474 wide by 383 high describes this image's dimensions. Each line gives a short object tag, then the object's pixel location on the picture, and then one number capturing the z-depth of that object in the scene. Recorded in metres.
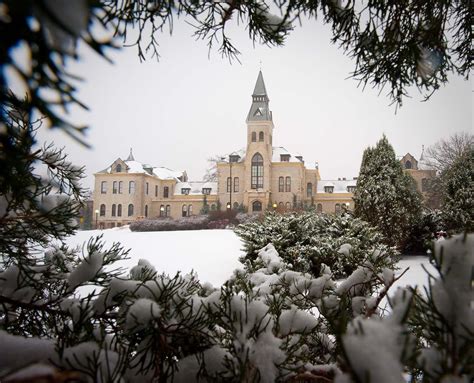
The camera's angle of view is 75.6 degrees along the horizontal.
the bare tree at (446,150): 24.92
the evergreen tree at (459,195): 10.05
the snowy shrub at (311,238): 6.78
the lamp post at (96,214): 38.68
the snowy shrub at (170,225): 24.69
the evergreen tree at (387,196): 10.66
